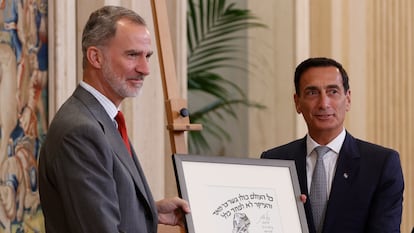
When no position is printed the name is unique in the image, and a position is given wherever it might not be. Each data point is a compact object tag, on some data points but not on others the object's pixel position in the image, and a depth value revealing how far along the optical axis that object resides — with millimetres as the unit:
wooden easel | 6626
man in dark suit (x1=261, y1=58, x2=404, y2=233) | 6561
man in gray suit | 4961
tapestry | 7493
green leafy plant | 11288
